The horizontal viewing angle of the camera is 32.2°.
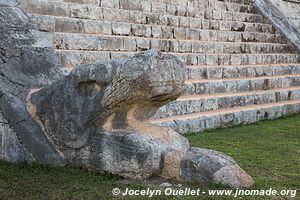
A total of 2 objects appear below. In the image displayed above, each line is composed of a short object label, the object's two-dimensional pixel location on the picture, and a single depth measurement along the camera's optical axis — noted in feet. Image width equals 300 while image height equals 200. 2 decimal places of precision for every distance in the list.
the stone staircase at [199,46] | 25.46
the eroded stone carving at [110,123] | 15.31
